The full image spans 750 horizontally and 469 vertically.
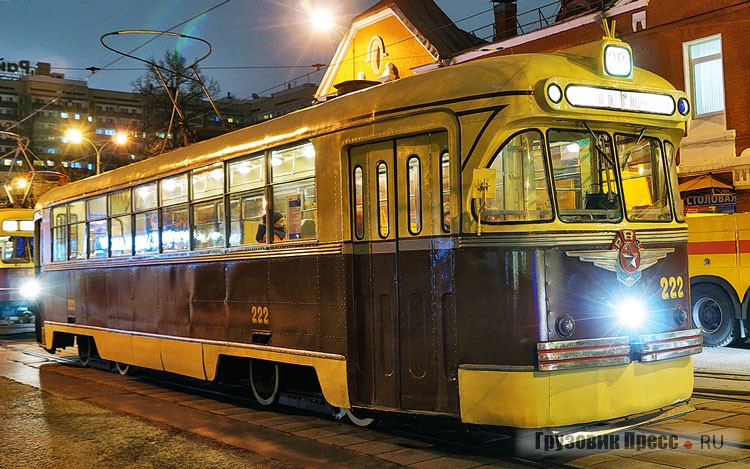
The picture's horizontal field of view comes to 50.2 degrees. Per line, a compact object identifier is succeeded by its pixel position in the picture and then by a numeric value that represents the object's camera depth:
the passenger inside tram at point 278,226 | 8.73
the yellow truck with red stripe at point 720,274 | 13.98
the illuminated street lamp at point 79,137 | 28.56
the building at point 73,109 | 84.38
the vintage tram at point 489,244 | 6.44
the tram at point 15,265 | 24.31
